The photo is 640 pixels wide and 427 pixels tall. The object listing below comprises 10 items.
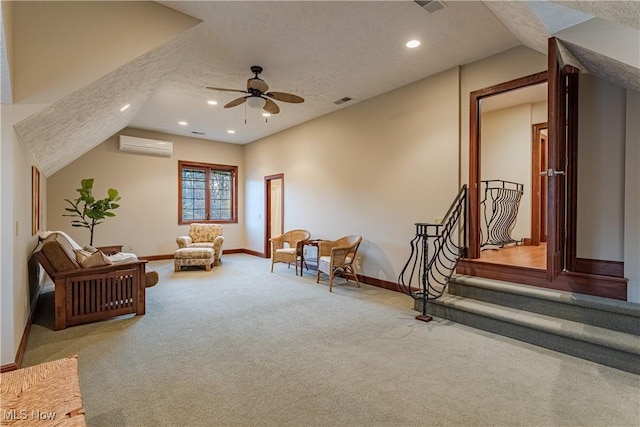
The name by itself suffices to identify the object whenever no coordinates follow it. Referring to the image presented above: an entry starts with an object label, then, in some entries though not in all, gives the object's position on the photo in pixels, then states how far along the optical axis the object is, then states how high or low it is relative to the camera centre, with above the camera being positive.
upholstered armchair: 7.35 -0.54
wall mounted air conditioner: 7.27 +1.59
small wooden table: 6.05 -0.60
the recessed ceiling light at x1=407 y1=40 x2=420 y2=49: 3.64 +1.98
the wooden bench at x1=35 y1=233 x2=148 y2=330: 3.44 -0.85
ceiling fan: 4.08 +1.53
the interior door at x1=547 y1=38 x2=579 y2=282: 2.41 +0.45
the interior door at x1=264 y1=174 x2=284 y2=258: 8.12 +0.00
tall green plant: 5.52 +0.17
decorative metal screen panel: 5.42 +0.04
